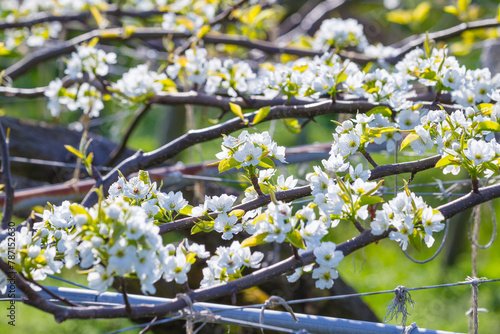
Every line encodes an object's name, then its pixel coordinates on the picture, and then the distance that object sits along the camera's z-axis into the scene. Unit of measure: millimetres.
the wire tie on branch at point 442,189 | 3139
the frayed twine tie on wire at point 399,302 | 2895
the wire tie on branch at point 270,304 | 2824
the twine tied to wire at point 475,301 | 2945
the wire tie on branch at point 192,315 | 2800
